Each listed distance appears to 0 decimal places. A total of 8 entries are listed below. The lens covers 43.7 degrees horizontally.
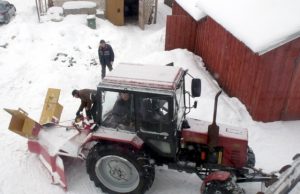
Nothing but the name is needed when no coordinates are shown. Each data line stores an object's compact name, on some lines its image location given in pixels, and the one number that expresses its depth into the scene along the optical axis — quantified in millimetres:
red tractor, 6762
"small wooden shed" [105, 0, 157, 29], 17677
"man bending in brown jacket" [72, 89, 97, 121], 8575
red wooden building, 9344
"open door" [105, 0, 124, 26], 17766
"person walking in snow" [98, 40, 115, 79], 12250
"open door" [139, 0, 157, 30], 17562
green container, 16531
